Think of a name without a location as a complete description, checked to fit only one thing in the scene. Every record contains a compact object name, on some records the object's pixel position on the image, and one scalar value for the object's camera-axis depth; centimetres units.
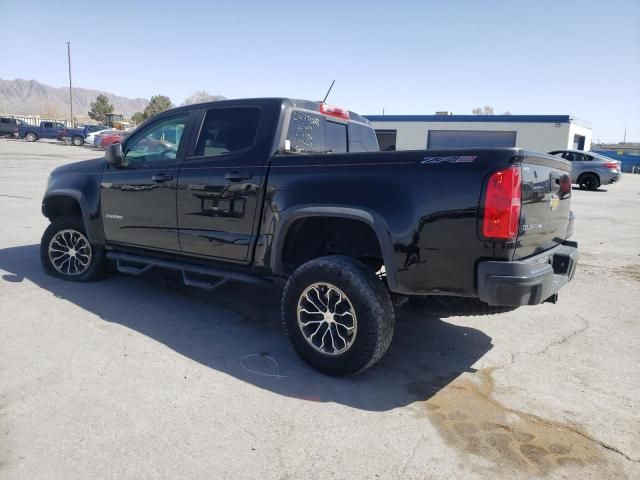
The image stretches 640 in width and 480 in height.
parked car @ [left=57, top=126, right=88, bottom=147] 3972
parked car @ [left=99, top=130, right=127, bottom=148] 3222
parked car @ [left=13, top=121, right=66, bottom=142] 4231
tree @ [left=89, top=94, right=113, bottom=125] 8100
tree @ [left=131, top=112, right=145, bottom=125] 6868
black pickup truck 293
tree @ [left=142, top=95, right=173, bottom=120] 7511
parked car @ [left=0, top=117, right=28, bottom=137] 4266
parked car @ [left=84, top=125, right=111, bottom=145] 3864
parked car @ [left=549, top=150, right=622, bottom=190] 2034
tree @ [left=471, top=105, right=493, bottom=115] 11125
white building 3297
